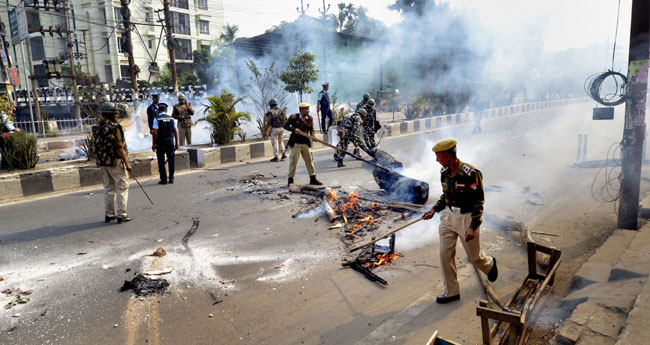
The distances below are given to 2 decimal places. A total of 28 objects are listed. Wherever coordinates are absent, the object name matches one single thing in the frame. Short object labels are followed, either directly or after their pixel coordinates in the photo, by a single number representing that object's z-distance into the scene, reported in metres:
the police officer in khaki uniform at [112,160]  5.68
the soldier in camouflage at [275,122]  10.72
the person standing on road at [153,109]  9.54
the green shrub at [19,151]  8.06
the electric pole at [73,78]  19.47
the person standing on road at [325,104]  12.67
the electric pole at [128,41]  16.51
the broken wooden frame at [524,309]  2.66
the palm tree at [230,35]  45.31
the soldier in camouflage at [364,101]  10.13
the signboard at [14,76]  15.21
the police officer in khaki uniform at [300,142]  7.74
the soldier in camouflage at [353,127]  9.42
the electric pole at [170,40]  16.94
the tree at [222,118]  11.80
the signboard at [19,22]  14.88
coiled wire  6.06
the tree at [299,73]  16.64
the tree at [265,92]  14.54
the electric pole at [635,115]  4.82
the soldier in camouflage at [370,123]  10.02
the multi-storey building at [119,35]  41.12
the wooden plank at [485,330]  2.68
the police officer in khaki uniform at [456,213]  3.36
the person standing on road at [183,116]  11.20
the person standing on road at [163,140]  8.15
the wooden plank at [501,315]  2.63
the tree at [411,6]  21.12
